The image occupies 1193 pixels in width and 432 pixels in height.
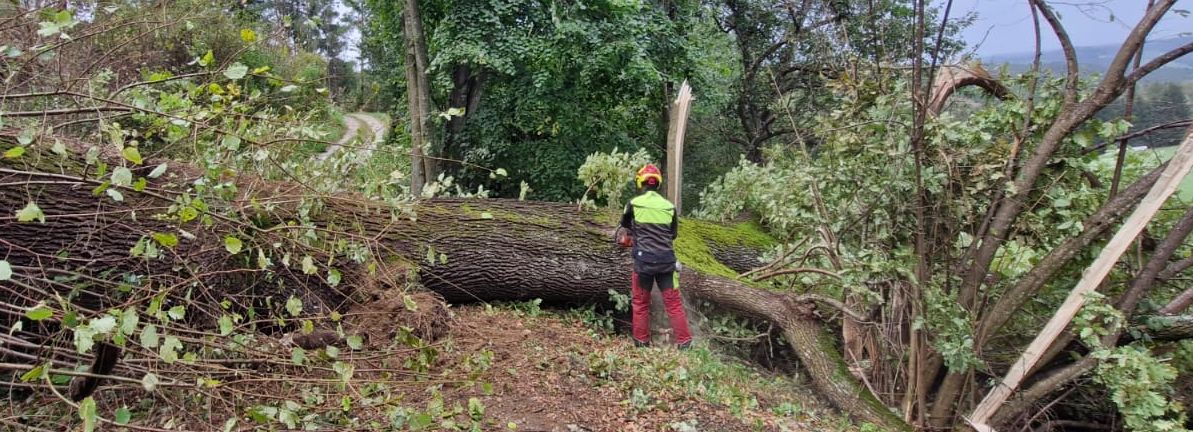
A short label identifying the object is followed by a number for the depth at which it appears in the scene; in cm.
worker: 550
